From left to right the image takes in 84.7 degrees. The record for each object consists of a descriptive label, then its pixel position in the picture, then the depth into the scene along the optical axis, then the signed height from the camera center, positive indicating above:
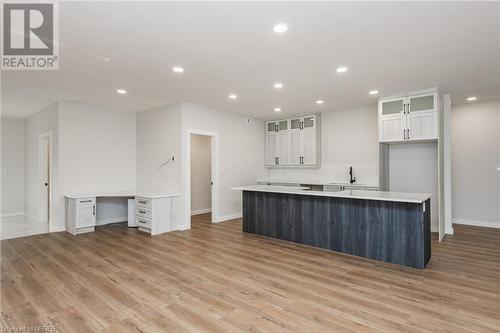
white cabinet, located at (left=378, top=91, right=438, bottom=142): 4.73 +0.88
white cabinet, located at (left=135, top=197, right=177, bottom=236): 5.42 -0.94
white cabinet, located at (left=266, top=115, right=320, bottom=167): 6.89 +0.67
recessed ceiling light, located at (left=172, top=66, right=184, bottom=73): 3.73 +1.37
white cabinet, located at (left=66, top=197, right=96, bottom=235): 5.36 -0.92
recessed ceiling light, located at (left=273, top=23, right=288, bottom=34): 2.61 +1.35
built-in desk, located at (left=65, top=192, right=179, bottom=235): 5.39 -0.89
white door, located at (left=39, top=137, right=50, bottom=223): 6.47 -0.21
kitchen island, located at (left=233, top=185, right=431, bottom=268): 3.58 -0.83
